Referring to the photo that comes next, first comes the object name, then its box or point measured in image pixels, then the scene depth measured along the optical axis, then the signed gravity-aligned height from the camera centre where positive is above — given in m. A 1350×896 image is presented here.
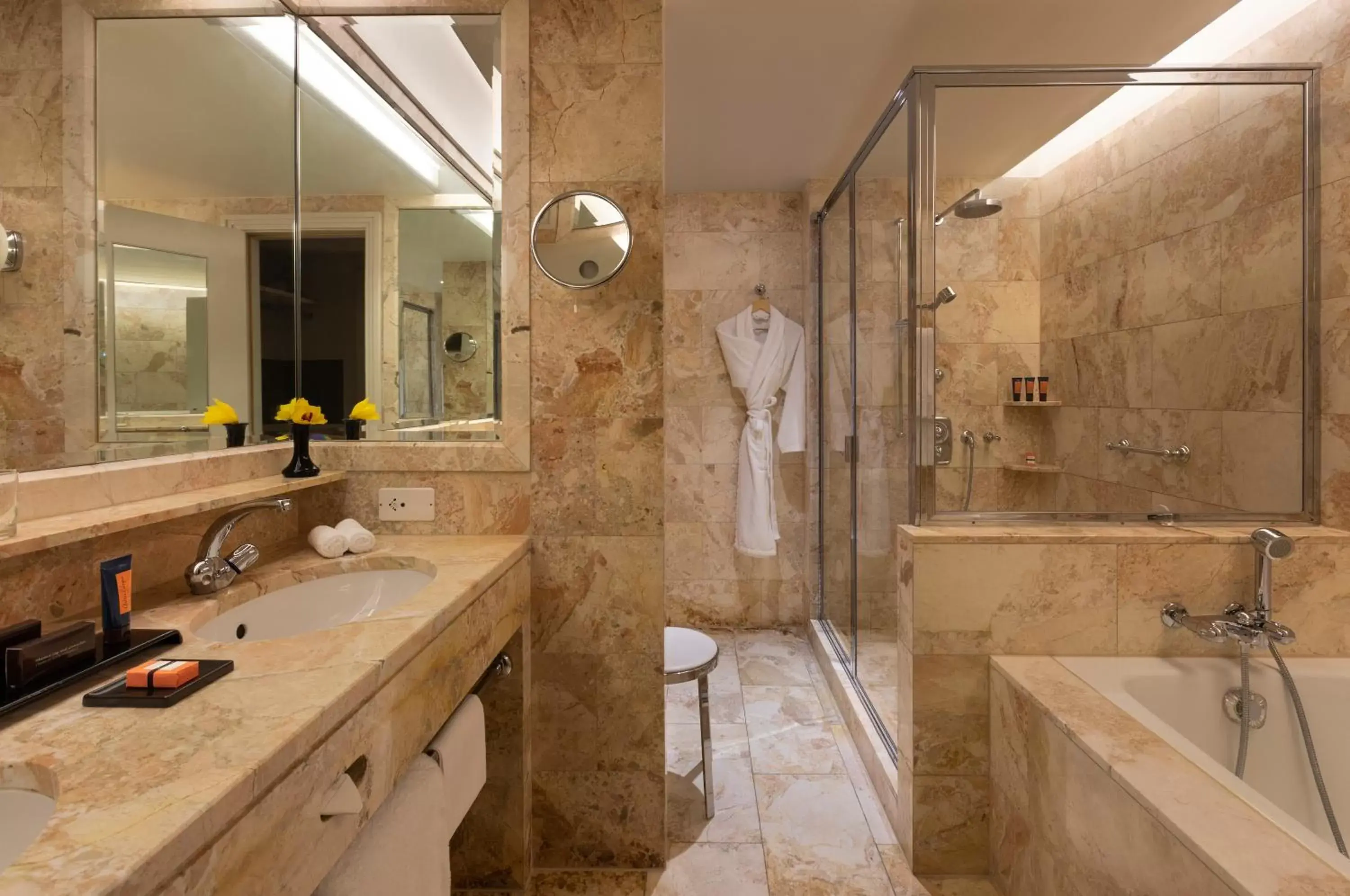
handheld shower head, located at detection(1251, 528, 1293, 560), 1.59 -0.27
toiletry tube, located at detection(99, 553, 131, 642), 0.94 -0.24
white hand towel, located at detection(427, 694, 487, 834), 1.18 -0.61
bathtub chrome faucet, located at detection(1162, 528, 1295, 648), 1.59 -0.46
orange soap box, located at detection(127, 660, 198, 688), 0.78 -0.29
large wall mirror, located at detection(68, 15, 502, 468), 1.39 +0.54
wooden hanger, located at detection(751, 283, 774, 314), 3.43 +0.65
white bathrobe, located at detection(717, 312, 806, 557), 3.38 +0.18
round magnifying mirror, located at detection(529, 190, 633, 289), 1.66 +0.47
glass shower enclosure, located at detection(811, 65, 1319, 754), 1.82 +0.39
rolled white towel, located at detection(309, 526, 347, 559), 1.50 -0.25
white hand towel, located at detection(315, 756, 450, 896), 0.91 -0.61
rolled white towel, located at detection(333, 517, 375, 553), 1.53 -0.24
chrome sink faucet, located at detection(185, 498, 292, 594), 1.22 -0.24
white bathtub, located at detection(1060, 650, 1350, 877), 1.53 -0.68
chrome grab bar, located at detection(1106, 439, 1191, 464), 1.88 -0.06
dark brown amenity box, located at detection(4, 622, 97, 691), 0.77 -0.28
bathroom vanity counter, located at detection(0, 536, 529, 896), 0.52 -0.32
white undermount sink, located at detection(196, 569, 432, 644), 1.27 -0.36
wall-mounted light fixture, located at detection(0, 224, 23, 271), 0.96 +0.27
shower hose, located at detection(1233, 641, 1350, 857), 1.51 -0.69
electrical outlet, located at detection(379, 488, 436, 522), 1.72 -0.19
